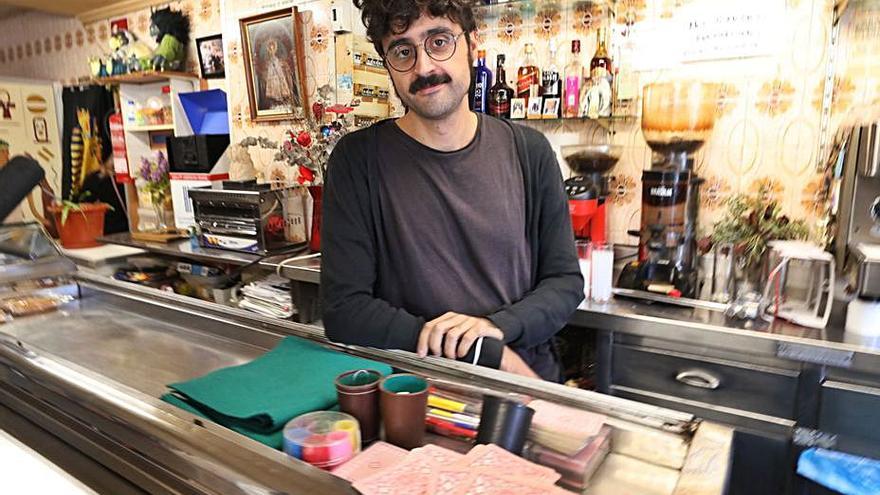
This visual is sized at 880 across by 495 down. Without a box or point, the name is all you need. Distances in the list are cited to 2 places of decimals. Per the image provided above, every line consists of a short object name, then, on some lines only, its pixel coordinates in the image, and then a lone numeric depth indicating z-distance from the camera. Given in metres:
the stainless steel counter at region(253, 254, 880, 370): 1.48
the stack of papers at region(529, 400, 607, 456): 0.76
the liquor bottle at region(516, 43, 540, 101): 2.38
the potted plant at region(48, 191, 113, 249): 3.50
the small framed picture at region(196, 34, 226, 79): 3.44
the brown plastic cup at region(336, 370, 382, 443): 0.82
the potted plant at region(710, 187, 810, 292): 1.92
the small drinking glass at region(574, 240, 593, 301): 1.96
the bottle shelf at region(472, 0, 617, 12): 2.36
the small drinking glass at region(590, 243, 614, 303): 1.93
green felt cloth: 0.82
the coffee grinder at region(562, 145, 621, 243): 2.07
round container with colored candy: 0.74
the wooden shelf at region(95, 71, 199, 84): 3.50
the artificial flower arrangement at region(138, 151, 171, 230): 3.55
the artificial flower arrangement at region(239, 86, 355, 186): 2.66
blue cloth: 1.29
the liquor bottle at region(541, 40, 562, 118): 2.32
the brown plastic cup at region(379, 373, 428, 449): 0.79
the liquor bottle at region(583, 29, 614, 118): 2.22
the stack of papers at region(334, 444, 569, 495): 0.66
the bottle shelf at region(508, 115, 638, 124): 2.29
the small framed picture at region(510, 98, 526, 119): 2.36
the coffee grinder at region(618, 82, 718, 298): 1.89
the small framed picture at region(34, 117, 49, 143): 4.26
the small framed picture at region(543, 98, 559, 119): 2.30
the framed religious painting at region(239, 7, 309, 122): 2.96
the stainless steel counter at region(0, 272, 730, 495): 0.73
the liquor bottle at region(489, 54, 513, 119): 2.43
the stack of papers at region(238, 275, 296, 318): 2.60
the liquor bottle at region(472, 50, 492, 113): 2.45
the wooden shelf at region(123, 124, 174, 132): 3.59
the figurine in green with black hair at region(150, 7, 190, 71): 3.47
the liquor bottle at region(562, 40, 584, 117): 2.29
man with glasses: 1.30
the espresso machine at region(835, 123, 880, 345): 1.51
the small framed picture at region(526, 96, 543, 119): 2.32
